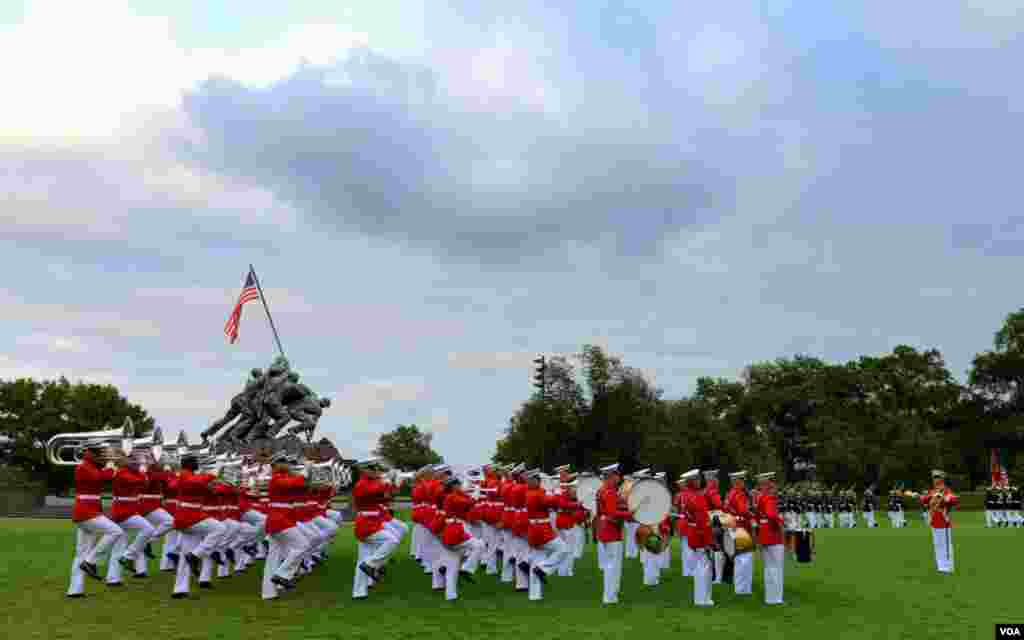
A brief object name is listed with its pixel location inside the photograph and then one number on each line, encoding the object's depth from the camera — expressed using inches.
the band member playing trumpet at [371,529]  573.3
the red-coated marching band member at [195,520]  602.5
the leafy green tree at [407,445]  5973.9
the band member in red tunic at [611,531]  573.3
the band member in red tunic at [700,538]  577.3
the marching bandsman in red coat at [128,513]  613.6
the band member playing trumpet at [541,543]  598.9
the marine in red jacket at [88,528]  573.3
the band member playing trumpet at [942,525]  761.0
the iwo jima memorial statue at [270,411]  1537.9
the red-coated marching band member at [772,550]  578.2
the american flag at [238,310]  1520.7
